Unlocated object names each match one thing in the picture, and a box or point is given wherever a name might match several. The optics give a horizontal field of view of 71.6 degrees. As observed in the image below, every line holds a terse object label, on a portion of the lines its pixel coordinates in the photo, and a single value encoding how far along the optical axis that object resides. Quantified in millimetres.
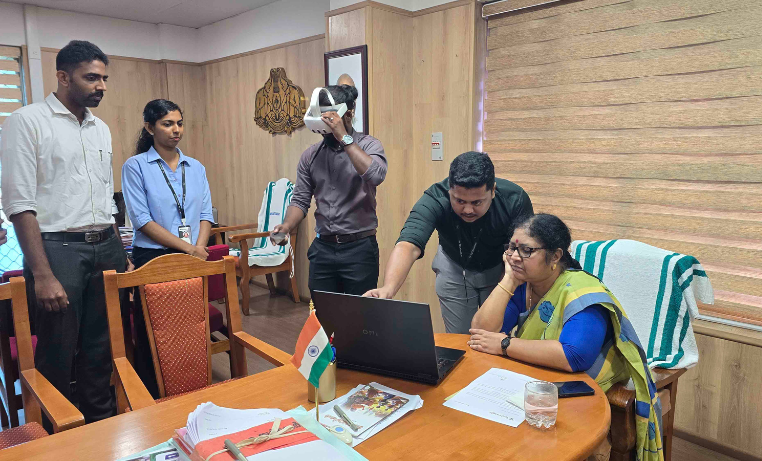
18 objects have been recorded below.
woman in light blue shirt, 2613
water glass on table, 1192
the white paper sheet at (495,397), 1259
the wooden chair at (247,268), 4520
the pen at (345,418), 1202
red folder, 996
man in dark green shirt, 1889
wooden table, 1113
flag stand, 1215
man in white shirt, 2158
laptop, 1348
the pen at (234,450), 972
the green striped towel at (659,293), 1912
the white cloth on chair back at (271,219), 4707
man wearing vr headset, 2590
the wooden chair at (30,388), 1391
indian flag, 1241
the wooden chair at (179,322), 1846
